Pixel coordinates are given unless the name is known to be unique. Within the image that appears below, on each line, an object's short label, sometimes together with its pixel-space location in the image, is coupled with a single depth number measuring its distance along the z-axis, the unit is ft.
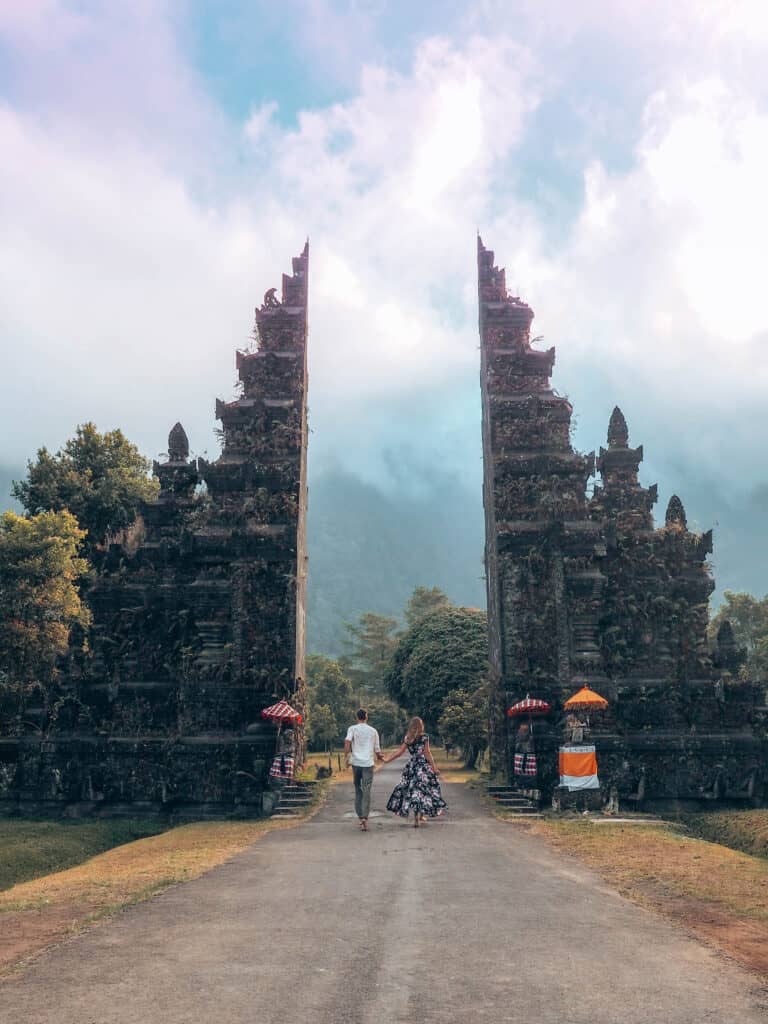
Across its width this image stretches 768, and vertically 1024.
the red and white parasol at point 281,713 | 74.43
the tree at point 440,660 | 147.95
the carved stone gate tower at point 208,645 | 77.92
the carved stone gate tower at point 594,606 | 79.71
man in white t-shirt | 52.65
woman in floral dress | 56.57
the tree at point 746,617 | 207.72
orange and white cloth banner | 67.10
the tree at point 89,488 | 147.84
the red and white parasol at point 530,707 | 77.82
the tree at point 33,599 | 108.88
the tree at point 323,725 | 167.53
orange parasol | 67.36
